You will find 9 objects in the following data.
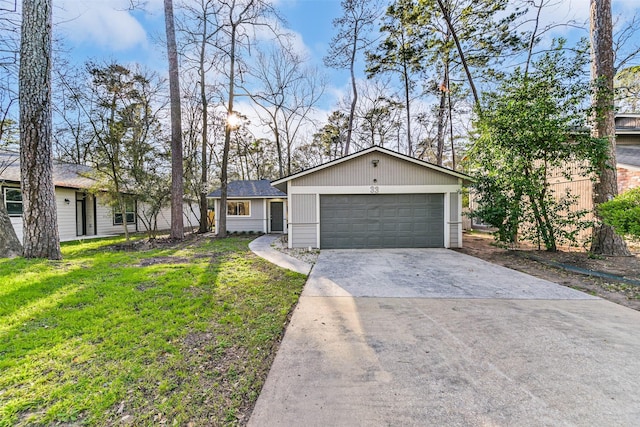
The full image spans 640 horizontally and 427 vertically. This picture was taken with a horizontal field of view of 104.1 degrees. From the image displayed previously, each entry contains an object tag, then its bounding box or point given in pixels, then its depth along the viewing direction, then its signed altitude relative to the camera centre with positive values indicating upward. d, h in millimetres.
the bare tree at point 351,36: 14062 +10501
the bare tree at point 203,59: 11562 +7758
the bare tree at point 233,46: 11305 +8023
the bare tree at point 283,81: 13489 +8314
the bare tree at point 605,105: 6414 +2658
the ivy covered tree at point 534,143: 6461 +1808
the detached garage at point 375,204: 8898 +261
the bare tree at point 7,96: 6177 +4055
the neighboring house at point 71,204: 9586 +555
